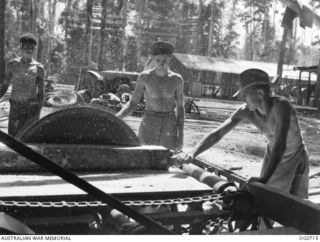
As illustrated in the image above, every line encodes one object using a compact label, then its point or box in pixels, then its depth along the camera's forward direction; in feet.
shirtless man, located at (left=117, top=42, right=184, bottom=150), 15.11
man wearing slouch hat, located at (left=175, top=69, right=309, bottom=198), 10.11
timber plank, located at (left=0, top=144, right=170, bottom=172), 9.00
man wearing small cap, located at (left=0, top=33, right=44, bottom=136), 17.58
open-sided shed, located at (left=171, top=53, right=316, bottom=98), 109.09
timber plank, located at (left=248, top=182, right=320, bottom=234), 7.53
